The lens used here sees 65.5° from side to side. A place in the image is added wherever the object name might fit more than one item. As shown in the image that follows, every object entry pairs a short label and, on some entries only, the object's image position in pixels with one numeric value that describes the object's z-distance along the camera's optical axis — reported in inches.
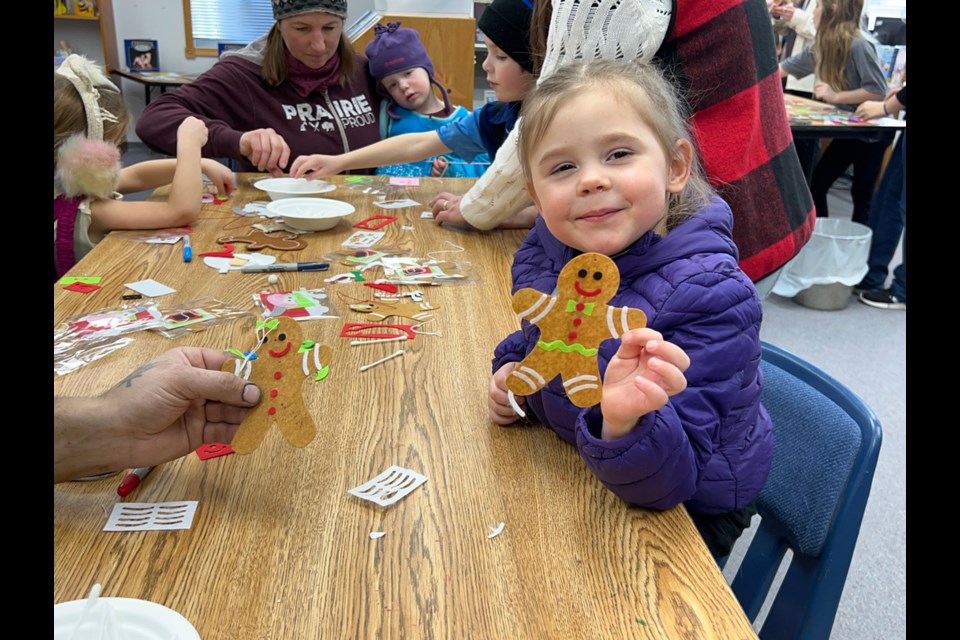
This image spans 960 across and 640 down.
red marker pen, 33.7
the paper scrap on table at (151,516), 31.5
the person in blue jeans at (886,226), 150.5
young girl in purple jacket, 31.8
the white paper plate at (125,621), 24.0
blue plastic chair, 40.6
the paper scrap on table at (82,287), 56.8
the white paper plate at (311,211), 72.9
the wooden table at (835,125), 144.4
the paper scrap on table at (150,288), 57.1
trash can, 143.1
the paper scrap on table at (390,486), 33.8
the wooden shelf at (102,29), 233.0
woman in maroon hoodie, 93.1
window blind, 250.5
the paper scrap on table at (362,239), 71.1
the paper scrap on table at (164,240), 69.1
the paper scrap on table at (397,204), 85.1
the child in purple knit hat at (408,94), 105.4
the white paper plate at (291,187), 82.7
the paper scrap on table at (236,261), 63.5
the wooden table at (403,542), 27.4
